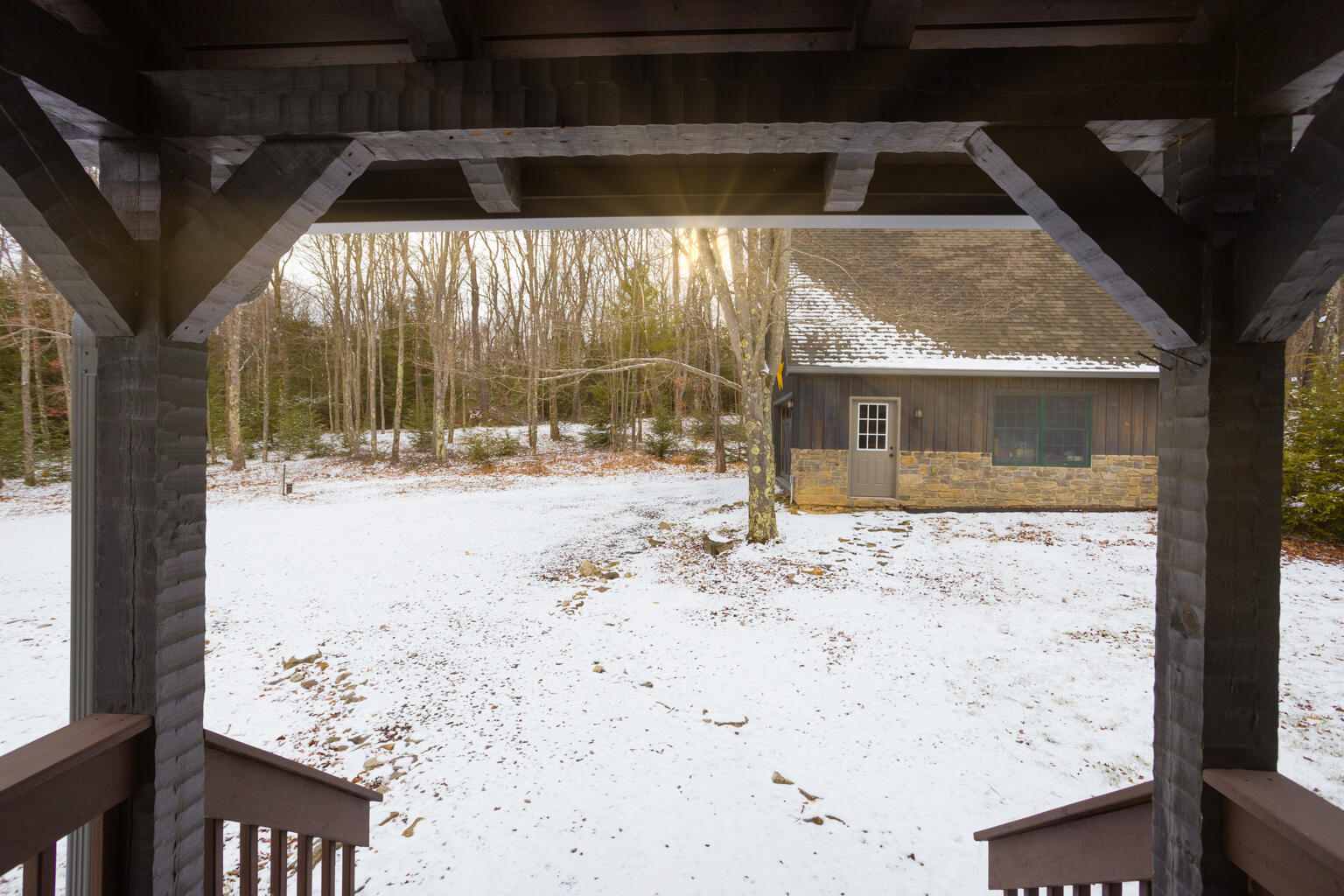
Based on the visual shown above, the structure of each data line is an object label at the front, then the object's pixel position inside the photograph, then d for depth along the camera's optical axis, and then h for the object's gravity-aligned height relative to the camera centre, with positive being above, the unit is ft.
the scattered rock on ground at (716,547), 25.18 -5.12
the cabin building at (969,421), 33.86 +1.03
